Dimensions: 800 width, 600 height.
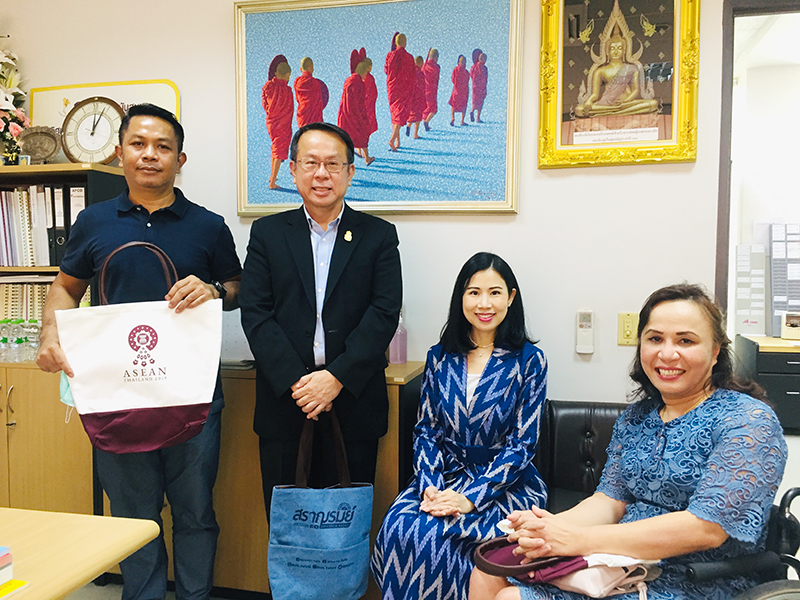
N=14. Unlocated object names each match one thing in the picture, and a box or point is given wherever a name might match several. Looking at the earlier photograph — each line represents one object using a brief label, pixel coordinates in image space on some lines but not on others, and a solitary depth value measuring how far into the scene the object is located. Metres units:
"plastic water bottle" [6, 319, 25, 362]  2.47
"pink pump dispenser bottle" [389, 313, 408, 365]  2.35
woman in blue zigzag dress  1.70
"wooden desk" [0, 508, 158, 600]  0.85
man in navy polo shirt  1.86
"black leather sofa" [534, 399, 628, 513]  2.03
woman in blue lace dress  1.22
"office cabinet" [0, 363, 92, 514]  2.30
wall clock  2.55
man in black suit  1.86
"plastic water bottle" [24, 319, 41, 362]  2.52
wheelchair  1.08
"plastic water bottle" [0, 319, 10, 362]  2.50
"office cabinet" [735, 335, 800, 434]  4.05
